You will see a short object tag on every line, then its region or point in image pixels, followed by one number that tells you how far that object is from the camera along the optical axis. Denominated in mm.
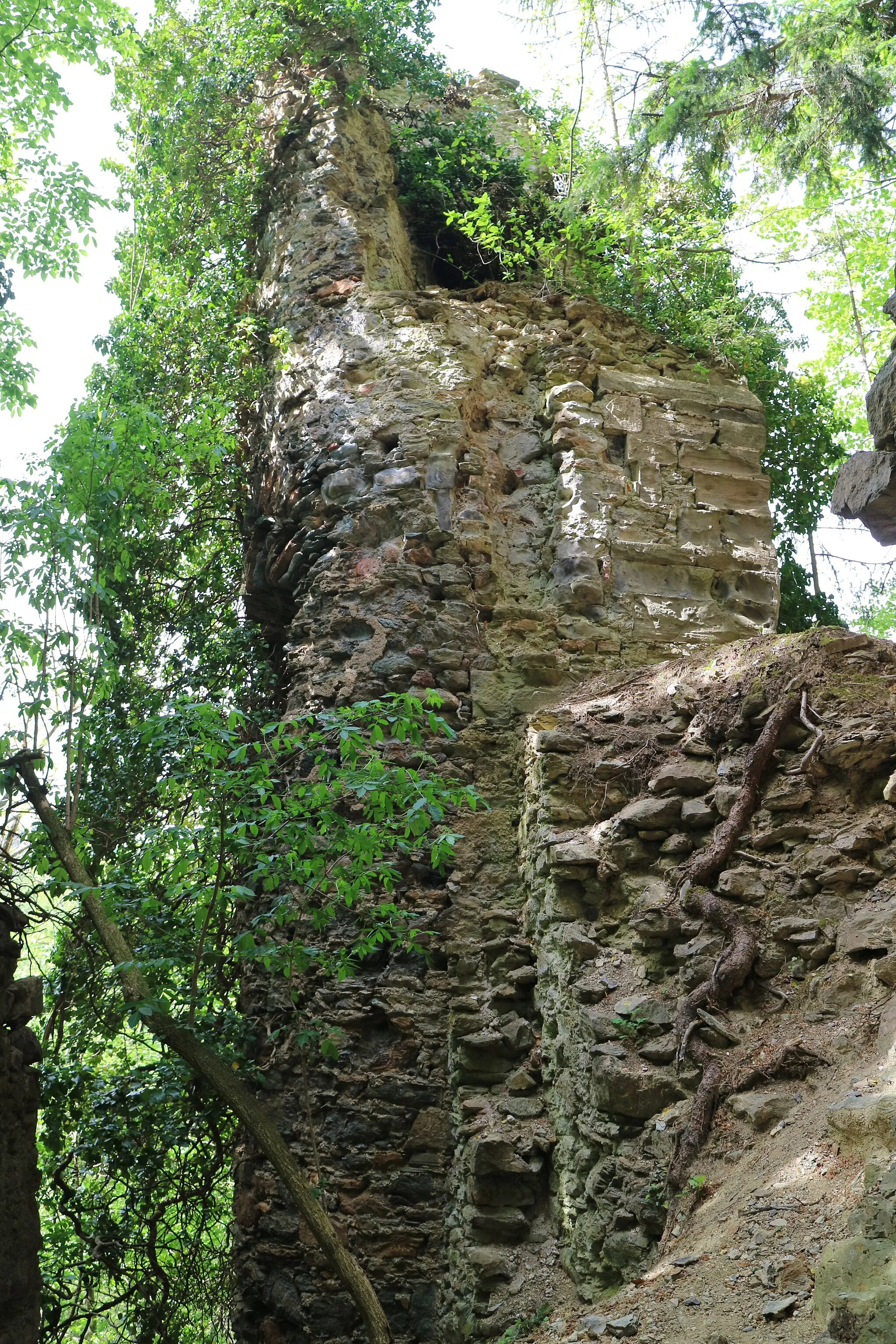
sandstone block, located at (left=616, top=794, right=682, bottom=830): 5047
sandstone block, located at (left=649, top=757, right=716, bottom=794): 5047
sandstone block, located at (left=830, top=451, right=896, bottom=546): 3932
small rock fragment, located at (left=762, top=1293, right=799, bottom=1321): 2766
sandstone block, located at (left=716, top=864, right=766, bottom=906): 4477
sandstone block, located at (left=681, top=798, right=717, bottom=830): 4902
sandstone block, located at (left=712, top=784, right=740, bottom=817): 4820
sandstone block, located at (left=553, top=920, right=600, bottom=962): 4965
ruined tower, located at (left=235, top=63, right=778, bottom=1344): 5359
